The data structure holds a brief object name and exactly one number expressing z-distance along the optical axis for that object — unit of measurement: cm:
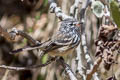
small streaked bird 604
